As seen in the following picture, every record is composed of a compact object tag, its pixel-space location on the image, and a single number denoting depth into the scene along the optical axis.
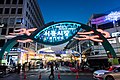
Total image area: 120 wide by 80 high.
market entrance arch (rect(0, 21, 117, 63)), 13.26
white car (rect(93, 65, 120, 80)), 7.02
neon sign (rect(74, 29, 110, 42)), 14.25
